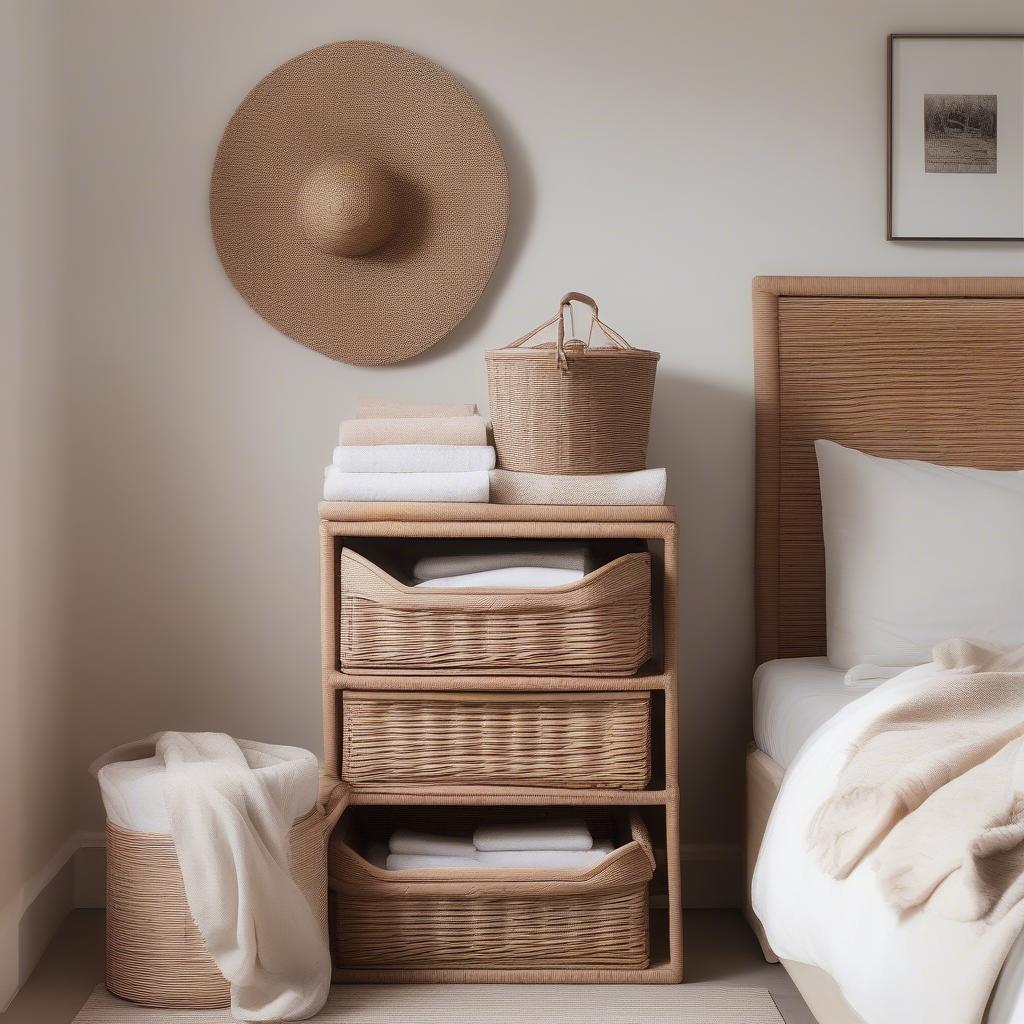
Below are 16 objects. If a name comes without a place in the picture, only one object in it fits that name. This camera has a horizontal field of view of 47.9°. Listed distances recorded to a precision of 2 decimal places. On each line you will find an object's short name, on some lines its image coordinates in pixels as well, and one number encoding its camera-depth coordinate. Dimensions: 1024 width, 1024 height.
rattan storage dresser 1.99
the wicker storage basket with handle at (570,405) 1.99
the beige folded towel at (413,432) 2.02
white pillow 2.08
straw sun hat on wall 2.33
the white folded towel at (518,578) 1.99
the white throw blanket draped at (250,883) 1.77
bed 2.37
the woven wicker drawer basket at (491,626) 1.96
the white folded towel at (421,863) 2.04
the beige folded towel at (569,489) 2.02
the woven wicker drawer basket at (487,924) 2.01
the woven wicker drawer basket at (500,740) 2.01
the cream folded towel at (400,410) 2.13
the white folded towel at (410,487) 1.99
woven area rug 1.87
